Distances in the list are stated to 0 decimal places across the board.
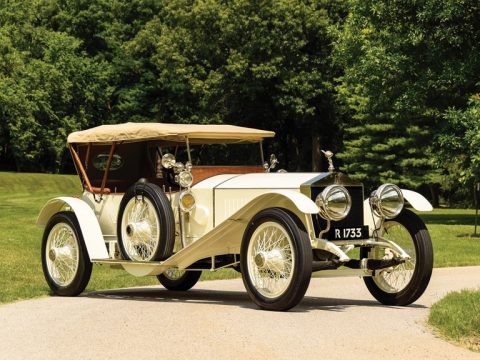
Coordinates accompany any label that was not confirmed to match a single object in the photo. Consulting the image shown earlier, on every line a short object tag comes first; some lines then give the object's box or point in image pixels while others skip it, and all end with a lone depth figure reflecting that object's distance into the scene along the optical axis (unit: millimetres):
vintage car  9836
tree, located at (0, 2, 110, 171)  56844
